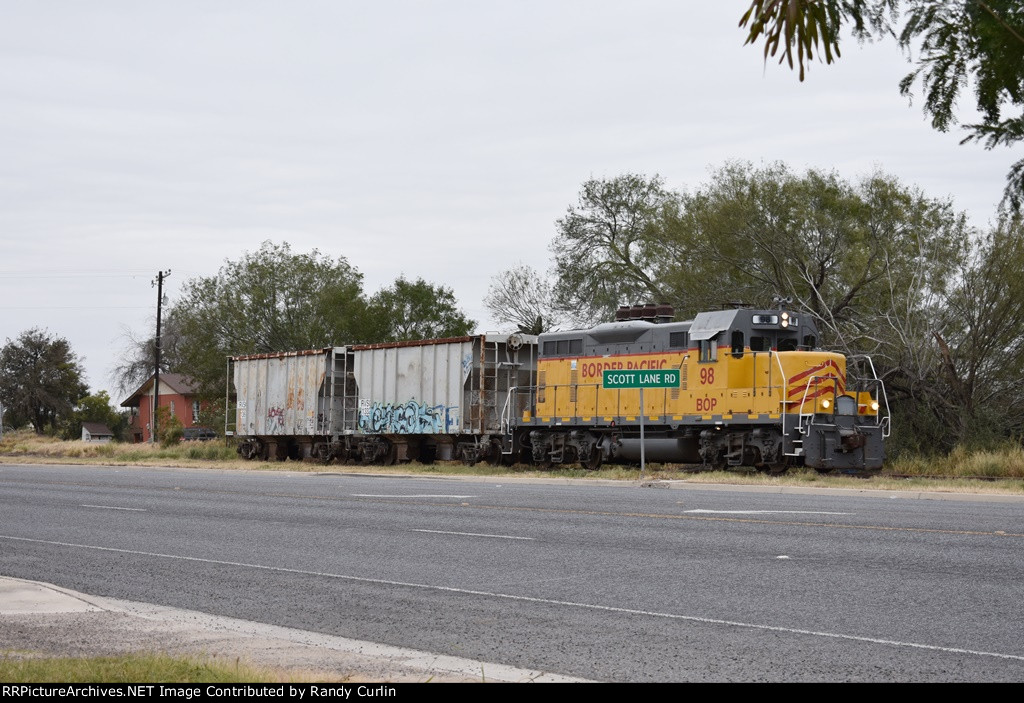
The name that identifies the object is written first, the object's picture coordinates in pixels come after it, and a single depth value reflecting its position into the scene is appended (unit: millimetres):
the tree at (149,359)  105812
